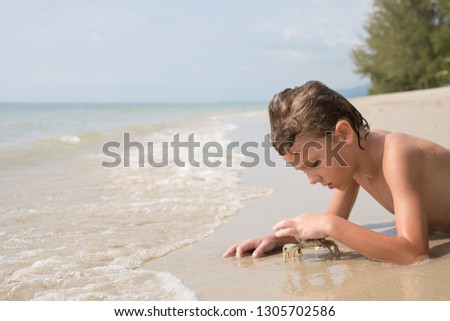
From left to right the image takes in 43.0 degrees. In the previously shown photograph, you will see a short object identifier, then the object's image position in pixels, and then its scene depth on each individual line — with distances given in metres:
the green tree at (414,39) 30.62
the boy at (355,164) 2.61
